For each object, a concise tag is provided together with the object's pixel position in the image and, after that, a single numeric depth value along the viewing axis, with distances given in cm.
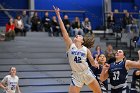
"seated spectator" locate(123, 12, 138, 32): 1685
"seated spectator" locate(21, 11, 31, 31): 1622
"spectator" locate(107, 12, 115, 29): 1775
